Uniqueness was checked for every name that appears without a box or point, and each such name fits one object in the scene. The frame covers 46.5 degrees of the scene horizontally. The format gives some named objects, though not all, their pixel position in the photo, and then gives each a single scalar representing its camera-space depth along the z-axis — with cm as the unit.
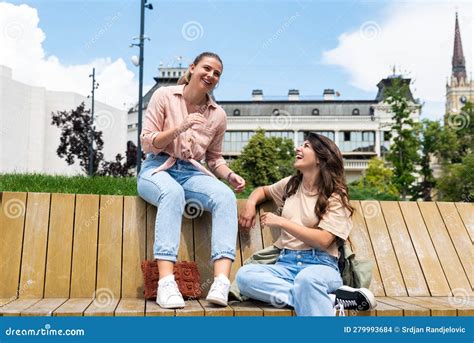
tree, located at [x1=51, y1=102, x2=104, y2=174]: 1673
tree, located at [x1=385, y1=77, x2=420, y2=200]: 1662
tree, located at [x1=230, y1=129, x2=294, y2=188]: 2694
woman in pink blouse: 244
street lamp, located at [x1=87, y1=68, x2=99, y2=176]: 1468
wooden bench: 247
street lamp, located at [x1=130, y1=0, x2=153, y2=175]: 854
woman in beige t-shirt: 225
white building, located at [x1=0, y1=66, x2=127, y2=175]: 2473
